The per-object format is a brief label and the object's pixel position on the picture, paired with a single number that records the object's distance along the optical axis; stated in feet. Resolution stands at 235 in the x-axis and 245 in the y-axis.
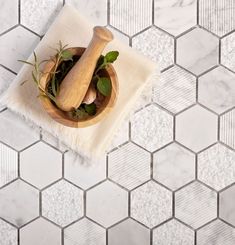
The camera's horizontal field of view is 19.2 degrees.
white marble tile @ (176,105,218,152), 3.79
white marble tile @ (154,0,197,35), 3.77
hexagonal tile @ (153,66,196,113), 3.77
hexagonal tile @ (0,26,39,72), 3.77
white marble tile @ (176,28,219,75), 3.77
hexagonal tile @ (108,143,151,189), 3.81
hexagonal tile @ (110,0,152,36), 3.78
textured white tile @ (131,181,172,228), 3.83
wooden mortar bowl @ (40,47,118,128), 3.46
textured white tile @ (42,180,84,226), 3.82
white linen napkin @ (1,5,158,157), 3.69
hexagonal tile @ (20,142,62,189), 3.80
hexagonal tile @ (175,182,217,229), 3.83
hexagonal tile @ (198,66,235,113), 3.78
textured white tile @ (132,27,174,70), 3.77
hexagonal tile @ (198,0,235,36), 3.78
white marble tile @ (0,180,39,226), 3.83
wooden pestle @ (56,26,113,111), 3.28
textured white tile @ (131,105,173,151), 3.79
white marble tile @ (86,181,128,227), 3.83
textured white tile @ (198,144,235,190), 3.81
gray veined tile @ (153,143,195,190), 3.80
